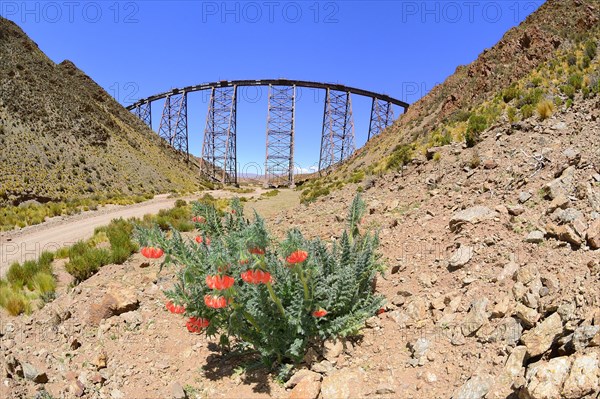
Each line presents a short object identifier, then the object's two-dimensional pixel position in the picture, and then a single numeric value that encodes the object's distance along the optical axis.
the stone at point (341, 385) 3.18
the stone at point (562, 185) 4.69
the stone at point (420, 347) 3.38
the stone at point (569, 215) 4.02
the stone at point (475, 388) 2.69
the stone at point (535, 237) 4.02
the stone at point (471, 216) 4.99
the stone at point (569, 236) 3.65
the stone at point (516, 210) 4.79
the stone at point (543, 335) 2.70
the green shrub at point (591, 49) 11.34
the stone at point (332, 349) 3.63
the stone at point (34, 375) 3.89
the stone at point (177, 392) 3.39
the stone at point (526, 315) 2.97
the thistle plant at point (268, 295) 2.83
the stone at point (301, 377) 3.37
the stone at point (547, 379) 2.28
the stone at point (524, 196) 5.06
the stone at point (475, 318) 3.34
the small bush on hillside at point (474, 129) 8.77
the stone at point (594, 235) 3.43
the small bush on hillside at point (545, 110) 7.87
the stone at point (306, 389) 3.21
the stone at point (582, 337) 2.45
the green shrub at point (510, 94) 10.86
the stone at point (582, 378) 2.17
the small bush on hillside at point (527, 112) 8.40
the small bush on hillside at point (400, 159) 10.24
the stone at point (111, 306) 5.01
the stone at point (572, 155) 5.21
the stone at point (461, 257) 4.32
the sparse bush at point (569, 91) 8.58
